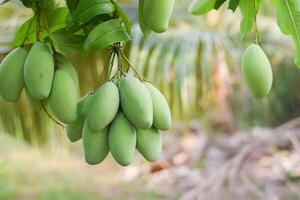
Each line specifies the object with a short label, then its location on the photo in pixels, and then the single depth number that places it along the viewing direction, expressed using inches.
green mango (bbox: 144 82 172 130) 62.7
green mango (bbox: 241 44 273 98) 69.0
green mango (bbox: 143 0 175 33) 61.4
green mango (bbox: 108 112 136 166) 60.4
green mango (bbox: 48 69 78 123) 60.4
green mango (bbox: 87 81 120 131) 59.6
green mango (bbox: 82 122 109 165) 61.1
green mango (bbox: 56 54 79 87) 61.8
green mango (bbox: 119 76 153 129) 59.9
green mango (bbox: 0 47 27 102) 61.2
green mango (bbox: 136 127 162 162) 62.5
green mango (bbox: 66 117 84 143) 64.3
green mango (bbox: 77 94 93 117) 62.6
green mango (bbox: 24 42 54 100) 59.4
